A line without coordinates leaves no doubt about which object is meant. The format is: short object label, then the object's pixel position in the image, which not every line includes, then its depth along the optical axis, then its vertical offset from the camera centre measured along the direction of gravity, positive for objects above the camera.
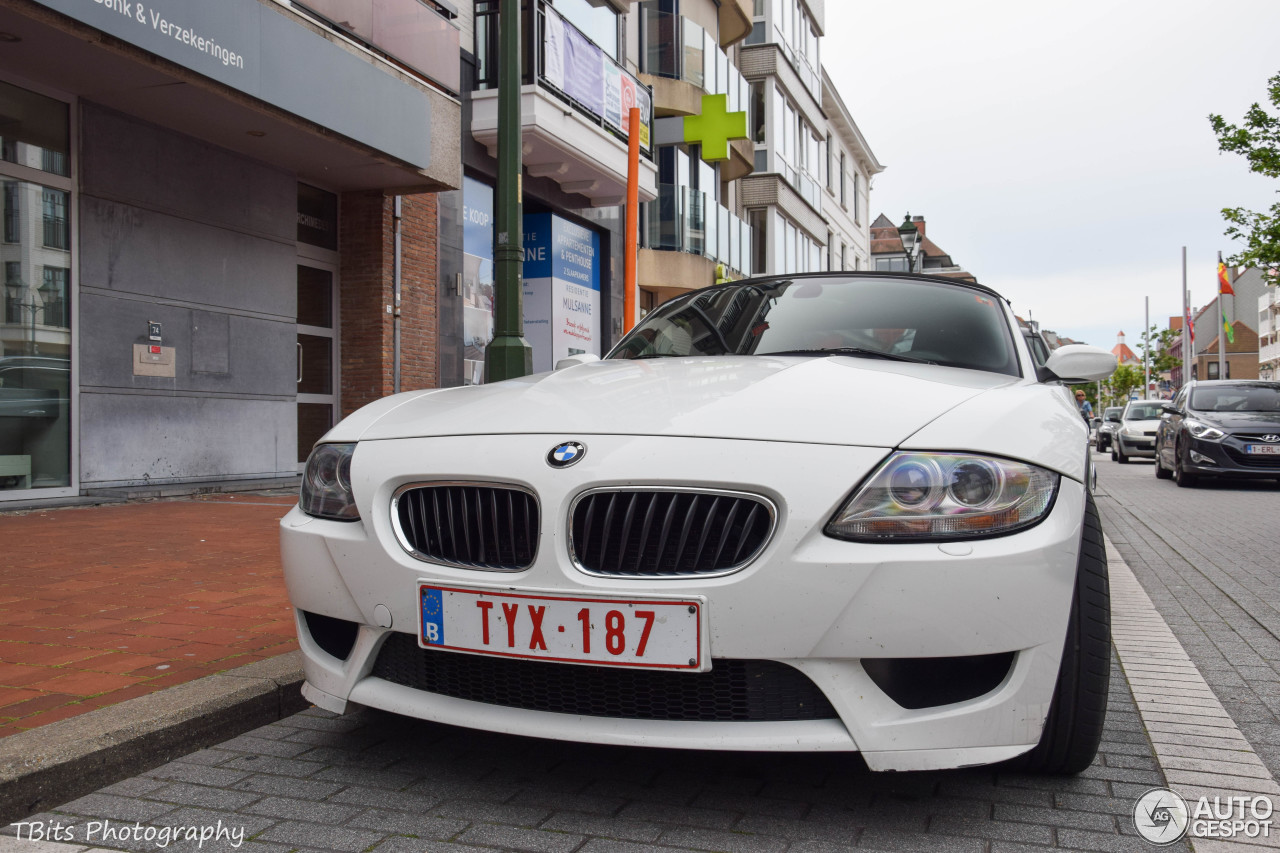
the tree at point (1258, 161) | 18.19 +4.32
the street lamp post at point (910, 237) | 17.83 +3.00
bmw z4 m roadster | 2.09 -0.34
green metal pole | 6.45 +1.15
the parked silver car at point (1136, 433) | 21.19 -0.43
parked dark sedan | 13.12 -0.26
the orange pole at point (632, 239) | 9.18 +1.57
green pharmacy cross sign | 20.86 +5.70
